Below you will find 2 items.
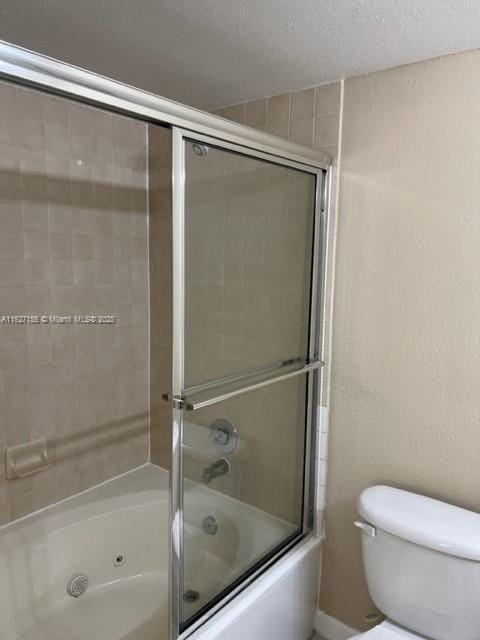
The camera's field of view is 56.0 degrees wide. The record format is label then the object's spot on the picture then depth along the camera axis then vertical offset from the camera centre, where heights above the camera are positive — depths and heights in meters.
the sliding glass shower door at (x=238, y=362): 1.26 -0.30
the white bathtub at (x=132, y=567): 1.45 -1.15
